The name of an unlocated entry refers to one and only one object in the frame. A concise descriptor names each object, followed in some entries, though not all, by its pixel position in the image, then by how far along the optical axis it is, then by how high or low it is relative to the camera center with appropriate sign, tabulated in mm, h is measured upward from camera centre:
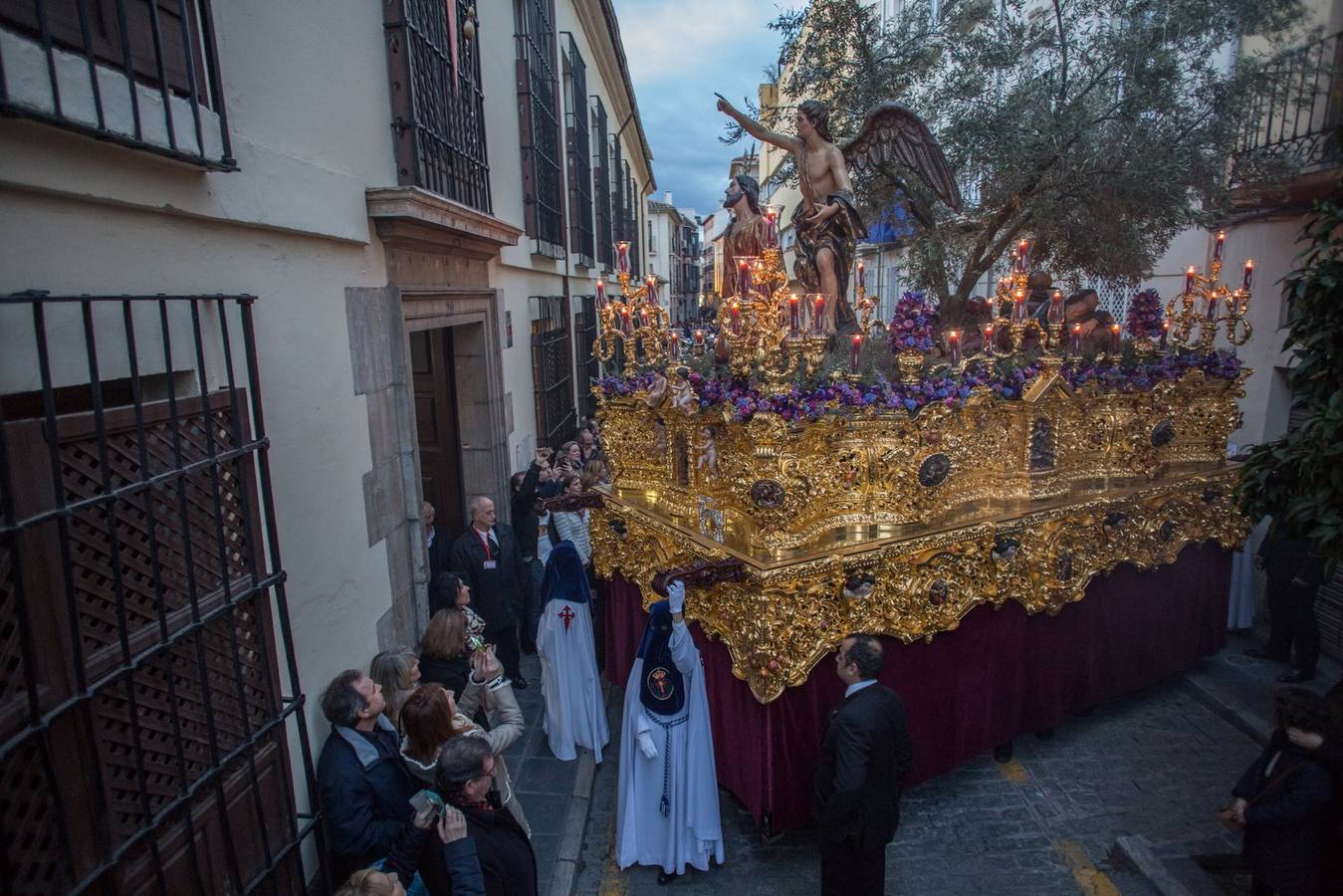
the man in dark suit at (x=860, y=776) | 3566 -2241
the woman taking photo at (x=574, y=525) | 6512 -1714
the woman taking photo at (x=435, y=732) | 3268 -1805
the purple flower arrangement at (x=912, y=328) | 5078 -21
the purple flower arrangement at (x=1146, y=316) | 6355 +5
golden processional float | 4637 -1045
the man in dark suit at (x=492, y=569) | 5598 -1810
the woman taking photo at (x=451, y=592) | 4621 -1612
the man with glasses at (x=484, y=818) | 2801 -1918
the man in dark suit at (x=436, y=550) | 5762 -1686
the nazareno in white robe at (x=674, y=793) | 4406 -2827
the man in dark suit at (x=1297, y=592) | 6145 -2434
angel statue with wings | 5797 +1221
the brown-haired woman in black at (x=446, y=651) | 4207 -1805
